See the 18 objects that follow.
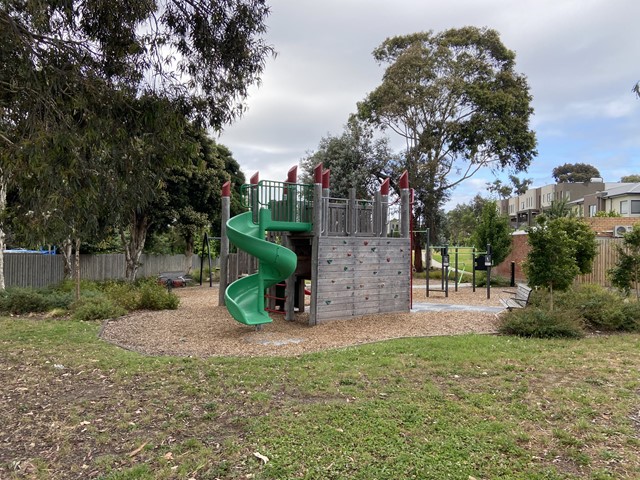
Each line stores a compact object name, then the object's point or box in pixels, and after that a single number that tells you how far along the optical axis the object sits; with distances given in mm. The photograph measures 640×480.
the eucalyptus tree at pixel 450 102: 23438
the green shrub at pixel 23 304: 12180
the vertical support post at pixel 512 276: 21219
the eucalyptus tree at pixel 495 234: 21578
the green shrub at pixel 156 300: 12812
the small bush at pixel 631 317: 9516
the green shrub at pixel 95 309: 11039
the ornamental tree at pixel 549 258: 10180
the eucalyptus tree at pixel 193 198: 20484
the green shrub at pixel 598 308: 9578
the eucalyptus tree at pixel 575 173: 79438
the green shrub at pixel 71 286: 14756
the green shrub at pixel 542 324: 8562
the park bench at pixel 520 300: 10797
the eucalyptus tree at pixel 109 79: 4988
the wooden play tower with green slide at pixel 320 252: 9484
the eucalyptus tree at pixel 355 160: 25156
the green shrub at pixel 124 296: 12609
